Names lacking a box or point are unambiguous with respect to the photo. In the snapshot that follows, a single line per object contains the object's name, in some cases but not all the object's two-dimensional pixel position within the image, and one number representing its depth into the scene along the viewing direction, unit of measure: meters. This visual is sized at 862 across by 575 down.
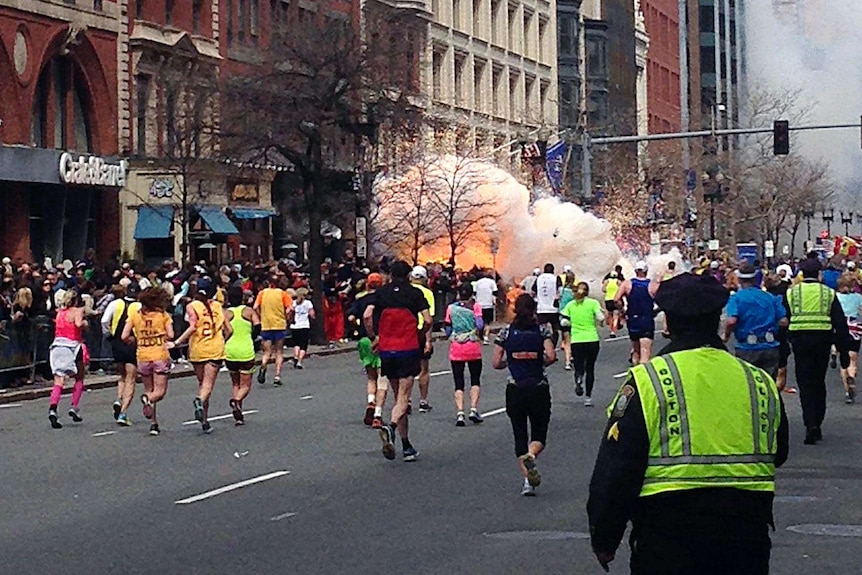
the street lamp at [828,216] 105.14
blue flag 58.75
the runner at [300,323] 32.00
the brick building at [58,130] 41.53
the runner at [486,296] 40.53
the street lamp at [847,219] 105.25
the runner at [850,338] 20.00
